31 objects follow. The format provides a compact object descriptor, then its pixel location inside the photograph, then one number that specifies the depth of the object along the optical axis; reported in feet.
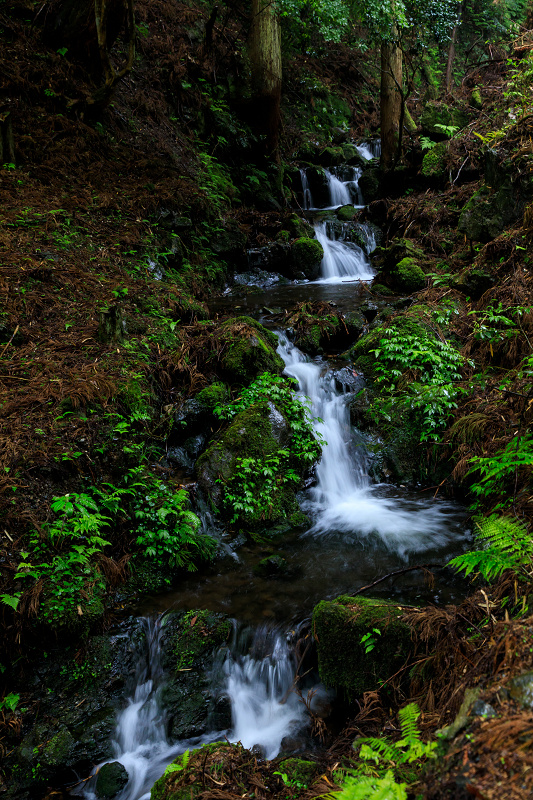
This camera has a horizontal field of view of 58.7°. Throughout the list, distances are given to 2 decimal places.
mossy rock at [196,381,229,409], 20.02
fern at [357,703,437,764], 6.57
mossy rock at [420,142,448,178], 39.81
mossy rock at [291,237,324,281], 37.04
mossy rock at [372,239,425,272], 31.55
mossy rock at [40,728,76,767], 10.58
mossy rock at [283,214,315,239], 39.34
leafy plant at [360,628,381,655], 10.28
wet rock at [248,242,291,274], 37.45
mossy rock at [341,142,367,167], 52.95
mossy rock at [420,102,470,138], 43.42
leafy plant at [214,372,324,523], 17.61
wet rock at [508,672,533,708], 5.29
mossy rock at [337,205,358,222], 43.39
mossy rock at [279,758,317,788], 8.30
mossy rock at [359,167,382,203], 47.11
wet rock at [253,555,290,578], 15.24
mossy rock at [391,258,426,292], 29.66
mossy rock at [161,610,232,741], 11.66
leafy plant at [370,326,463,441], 19.08
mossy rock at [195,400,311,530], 17.60
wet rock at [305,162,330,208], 47.93
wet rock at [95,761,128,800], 10.47
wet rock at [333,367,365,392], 23.04
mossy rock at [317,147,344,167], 52.21
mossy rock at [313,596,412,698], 10.21
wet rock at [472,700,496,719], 5.35
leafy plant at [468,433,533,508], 11.56
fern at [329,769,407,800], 5.63
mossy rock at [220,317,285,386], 21.48
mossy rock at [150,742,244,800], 8.50
